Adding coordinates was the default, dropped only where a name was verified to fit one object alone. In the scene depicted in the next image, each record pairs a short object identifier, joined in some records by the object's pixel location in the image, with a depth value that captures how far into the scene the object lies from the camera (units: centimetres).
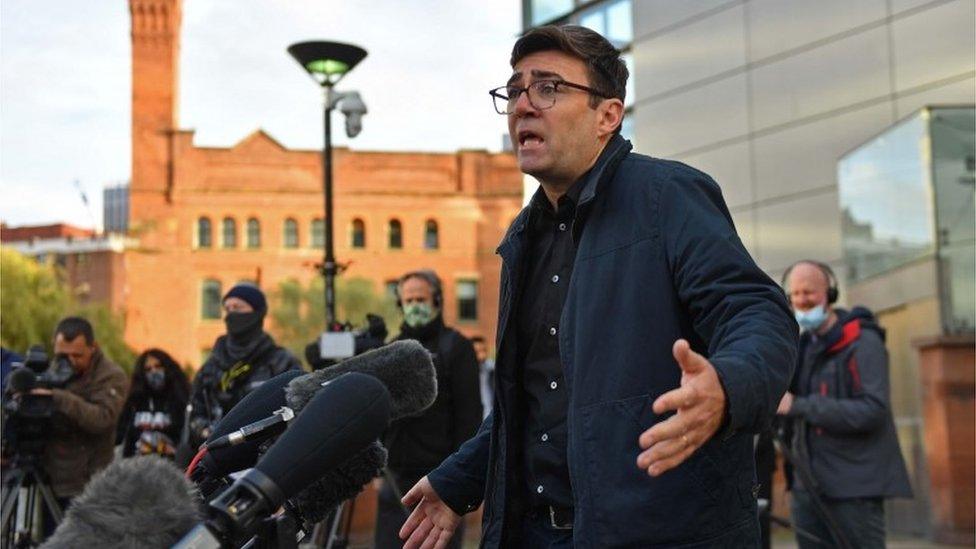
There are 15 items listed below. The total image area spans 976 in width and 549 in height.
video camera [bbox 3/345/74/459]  917
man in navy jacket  282
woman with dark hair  980
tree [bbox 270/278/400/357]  6006
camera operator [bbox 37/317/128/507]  948
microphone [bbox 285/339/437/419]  276
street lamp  1425
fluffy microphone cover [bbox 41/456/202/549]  222
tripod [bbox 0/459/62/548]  919
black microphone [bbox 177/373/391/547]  218
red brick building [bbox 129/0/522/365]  6888
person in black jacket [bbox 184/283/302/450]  834
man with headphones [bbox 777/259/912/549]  720
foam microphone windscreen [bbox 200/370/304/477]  292
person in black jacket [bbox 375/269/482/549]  806
